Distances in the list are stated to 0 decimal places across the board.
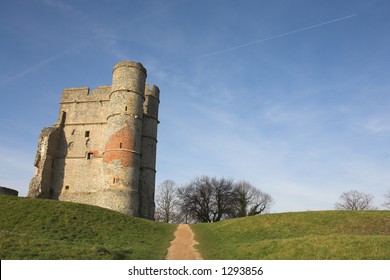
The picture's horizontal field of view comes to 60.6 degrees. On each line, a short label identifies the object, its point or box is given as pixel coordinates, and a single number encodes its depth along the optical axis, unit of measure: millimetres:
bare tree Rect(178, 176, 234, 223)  51406
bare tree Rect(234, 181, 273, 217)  52688
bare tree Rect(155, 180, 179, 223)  65137
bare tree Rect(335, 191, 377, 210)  78812
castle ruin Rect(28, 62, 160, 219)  32844
